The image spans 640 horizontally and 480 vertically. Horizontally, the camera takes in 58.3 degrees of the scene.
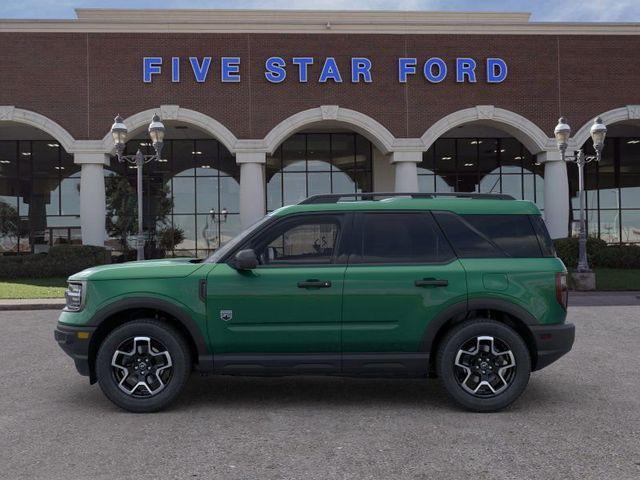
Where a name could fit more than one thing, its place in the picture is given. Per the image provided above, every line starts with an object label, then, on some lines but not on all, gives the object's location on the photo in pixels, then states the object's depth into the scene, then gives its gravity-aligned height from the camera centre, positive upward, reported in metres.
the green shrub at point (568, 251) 21.83 -0.25
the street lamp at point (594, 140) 16.95 +3.07
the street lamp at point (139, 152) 15.82 +3.14
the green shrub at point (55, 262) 21.42 -0.47
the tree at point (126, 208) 28.91 +2.08
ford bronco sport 5.18 -0.65
